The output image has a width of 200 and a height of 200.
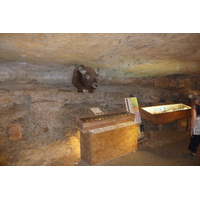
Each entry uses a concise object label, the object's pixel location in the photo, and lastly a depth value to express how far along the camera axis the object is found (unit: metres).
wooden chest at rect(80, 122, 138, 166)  3.59
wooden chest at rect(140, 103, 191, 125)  5.01
